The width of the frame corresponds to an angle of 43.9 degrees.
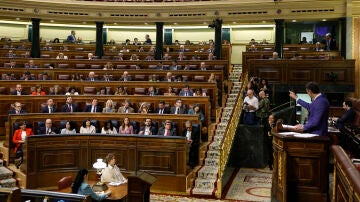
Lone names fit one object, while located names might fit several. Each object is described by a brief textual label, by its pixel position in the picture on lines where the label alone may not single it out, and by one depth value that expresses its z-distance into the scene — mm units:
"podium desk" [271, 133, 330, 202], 4008
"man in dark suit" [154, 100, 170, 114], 8945
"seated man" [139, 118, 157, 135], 8003
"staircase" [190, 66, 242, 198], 7046
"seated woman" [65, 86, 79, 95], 10211
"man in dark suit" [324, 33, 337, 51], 14320
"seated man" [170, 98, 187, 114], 8805
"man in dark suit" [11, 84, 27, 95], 9867
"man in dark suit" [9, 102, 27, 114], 8738
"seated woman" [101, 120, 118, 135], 8185
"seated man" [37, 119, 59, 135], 8086
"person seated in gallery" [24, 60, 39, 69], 12420
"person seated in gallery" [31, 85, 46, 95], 10008
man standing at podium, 4176
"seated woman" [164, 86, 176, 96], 9805
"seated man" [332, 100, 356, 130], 6328
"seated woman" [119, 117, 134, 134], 8023
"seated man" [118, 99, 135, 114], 8865
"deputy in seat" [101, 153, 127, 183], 5891
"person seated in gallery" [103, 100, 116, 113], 8992
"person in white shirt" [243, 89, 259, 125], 9070
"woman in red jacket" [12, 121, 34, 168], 7766
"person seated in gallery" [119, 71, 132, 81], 11227
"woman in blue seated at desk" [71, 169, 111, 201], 4941
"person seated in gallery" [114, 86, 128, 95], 10070
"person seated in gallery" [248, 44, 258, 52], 15073
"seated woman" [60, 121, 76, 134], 7973
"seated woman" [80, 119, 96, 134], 8203
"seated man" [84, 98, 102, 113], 9250
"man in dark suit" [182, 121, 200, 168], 7797
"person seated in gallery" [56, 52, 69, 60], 13873
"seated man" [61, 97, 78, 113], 9216
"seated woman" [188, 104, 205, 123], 8668
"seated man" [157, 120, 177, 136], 7782
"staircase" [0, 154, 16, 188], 7102
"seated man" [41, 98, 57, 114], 9040
